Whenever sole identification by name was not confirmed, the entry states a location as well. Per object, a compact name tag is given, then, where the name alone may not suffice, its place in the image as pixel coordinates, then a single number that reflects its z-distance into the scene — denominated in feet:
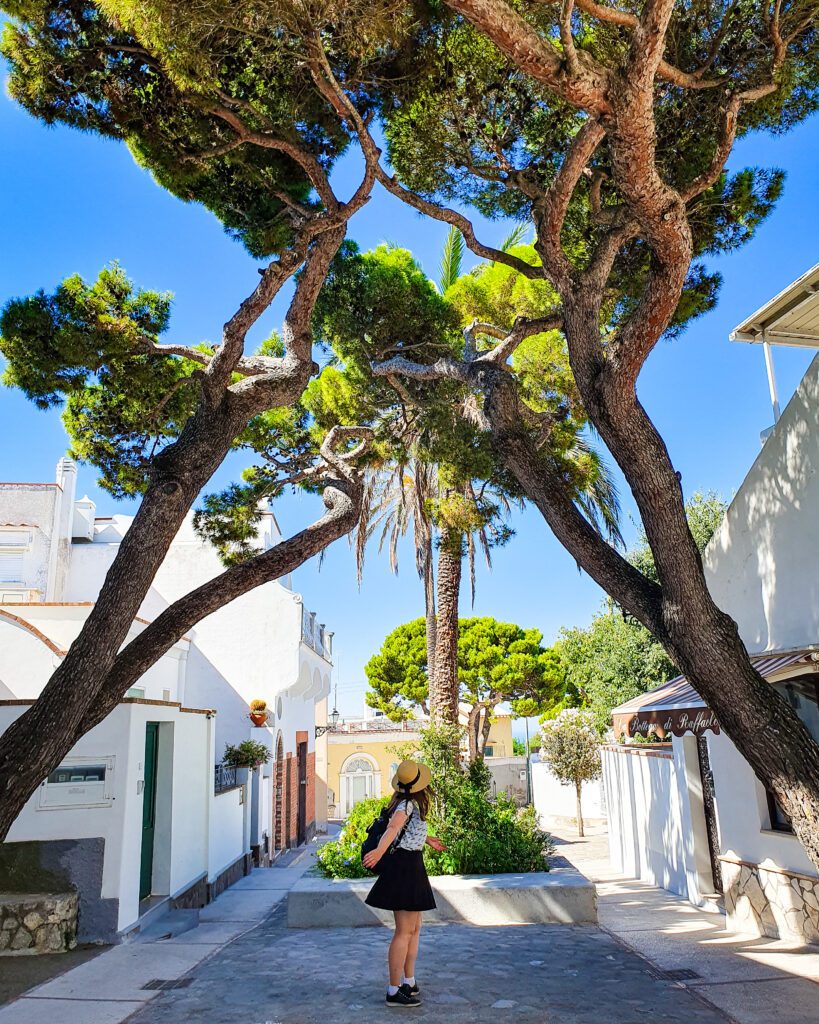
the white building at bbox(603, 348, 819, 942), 25.61
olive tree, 85.87
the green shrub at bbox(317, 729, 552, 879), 32.22
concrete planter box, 28.66
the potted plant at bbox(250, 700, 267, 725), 58.59
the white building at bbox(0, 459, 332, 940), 26.53
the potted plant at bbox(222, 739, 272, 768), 52.16
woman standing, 18.48
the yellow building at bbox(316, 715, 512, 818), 130.00
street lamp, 94.79
